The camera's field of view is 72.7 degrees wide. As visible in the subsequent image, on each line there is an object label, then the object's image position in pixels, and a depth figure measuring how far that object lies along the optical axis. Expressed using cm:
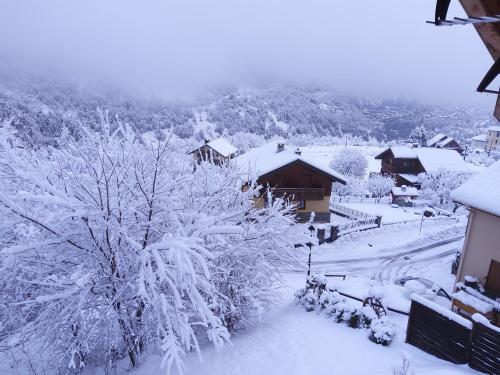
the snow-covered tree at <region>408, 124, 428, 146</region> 11499
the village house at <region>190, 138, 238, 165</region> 5945
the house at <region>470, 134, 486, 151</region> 12009
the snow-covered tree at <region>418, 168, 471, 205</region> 4308
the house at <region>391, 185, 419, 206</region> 4212
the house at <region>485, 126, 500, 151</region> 10905
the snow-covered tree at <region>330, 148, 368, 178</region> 5994
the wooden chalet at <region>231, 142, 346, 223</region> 2878
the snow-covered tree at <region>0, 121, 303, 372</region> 676
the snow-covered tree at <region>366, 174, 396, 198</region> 4938
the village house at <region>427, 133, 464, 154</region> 8986
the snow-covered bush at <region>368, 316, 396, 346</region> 894
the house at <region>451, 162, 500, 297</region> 1200
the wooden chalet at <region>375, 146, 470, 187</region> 5162
